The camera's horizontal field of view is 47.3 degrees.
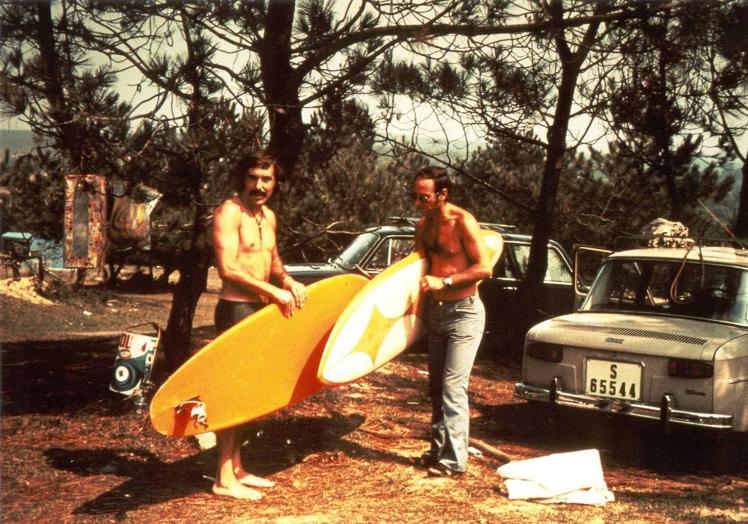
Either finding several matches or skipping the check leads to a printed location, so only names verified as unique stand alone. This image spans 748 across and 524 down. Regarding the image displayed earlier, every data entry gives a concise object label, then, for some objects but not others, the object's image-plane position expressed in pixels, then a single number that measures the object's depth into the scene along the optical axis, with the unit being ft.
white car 18.83
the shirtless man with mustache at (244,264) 15.85
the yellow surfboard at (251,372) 15.56
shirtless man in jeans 17.26
